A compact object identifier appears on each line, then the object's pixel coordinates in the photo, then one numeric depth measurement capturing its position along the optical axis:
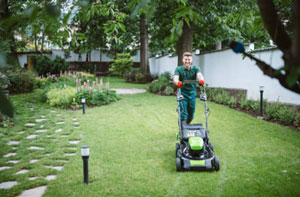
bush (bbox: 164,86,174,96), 13.54
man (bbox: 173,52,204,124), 5.16
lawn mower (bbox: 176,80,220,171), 4.04
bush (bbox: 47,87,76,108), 10.38
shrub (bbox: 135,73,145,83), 21.23
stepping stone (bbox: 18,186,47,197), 3.40
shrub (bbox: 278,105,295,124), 6.83
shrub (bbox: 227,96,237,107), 9.62
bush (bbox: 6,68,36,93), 13.49
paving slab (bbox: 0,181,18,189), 3.63
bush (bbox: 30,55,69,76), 17.81
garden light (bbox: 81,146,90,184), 3.58
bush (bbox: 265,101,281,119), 7.40
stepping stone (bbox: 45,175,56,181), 3.94
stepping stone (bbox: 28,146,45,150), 5.47
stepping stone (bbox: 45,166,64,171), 4.39
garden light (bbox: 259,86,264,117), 7.46
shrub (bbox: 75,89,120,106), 10.73
